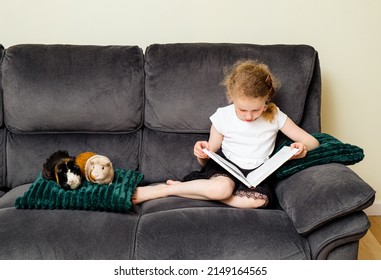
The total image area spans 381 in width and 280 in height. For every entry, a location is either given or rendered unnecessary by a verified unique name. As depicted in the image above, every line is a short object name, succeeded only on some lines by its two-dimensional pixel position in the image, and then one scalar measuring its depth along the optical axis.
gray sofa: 2.10
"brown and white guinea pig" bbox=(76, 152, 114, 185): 1.91
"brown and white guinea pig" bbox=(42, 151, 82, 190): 1.88
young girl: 1.86
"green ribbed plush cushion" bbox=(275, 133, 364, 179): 1.89
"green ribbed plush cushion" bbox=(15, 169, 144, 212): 1.76
